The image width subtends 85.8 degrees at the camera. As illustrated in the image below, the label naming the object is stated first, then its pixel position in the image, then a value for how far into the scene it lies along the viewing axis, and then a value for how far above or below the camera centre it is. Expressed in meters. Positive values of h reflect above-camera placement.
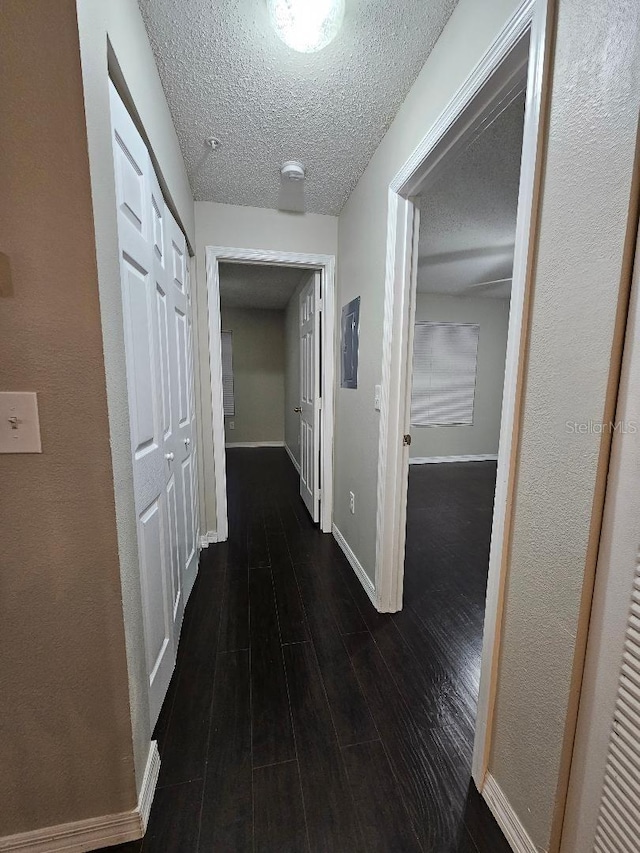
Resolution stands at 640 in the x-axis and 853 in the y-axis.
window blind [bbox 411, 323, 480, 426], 4.78 +0.12
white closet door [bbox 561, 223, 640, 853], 0.66 -0.57
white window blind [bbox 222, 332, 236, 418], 5.65 +0.08
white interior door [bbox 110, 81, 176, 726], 1.02 -0.01
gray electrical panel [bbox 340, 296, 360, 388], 2.20 +0.25
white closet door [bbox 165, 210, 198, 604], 1.70 -0.05
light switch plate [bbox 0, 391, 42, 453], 0.76 -0.10
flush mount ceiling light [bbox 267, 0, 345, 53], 1.08 +1.14
